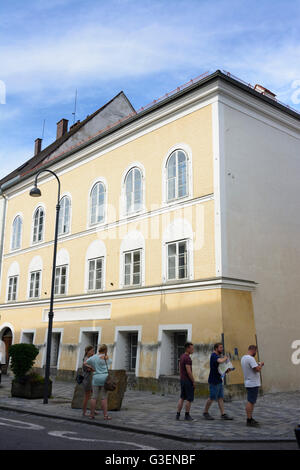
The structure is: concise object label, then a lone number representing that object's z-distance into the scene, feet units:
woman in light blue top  36.09
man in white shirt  33.37
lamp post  45.96
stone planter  50.16
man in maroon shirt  35.40
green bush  50.70
